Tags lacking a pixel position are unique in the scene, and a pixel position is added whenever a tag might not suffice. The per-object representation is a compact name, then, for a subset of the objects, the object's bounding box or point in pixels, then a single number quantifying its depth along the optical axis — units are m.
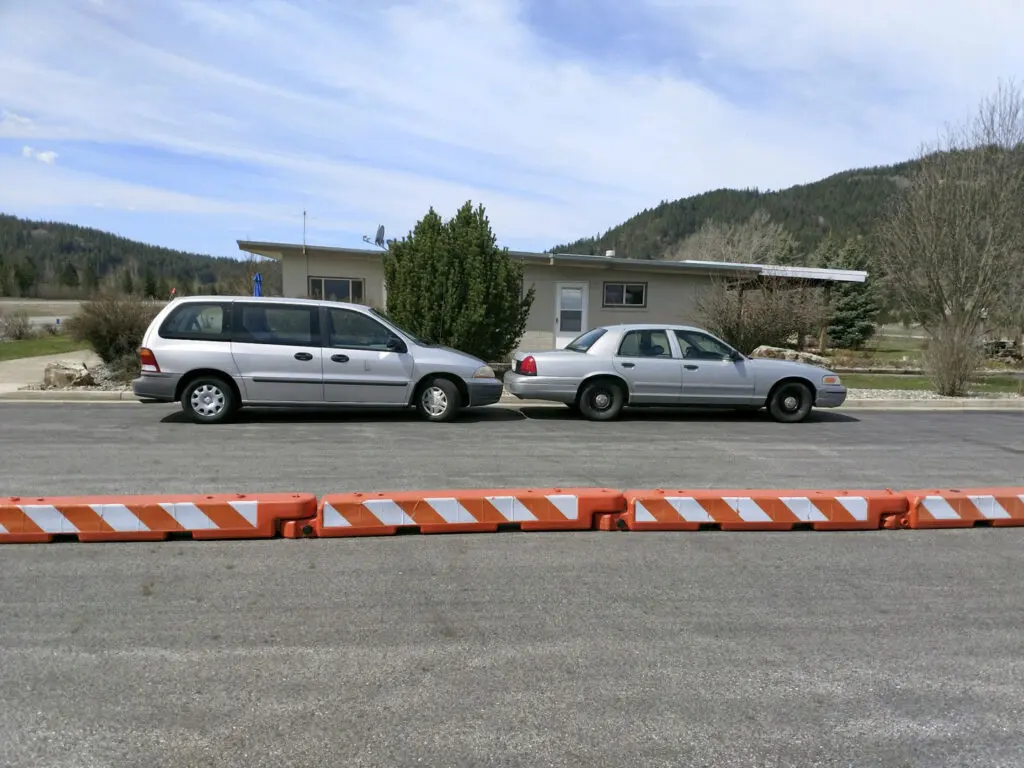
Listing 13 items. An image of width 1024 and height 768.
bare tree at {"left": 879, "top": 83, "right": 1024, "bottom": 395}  24.53
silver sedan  10.47
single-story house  19.30
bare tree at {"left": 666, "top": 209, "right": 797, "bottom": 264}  43.06
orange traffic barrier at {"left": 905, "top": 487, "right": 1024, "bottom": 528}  5.42
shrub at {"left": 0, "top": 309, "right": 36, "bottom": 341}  26.08
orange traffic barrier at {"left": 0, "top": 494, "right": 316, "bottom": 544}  4.68
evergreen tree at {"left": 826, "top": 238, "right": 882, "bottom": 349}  32.34
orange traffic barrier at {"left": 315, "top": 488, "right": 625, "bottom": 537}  4.95
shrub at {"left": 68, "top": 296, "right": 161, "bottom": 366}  14.34
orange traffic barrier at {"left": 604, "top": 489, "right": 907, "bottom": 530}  5.22
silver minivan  9.47
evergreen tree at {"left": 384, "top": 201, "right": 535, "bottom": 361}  13.88
